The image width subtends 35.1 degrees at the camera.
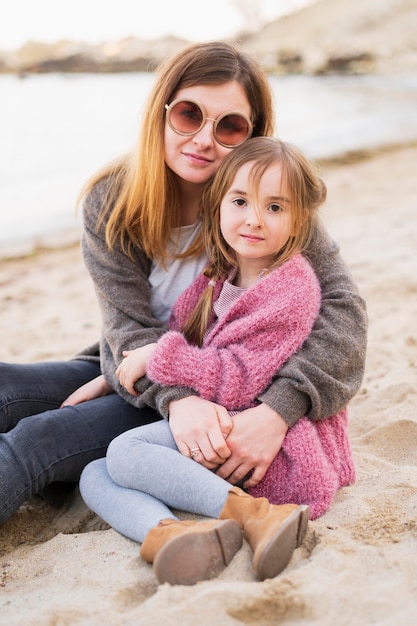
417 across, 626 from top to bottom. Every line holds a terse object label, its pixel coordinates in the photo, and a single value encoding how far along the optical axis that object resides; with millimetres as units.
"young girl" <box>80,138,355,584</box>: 2014
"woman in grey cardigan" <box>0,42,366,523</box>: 2162
